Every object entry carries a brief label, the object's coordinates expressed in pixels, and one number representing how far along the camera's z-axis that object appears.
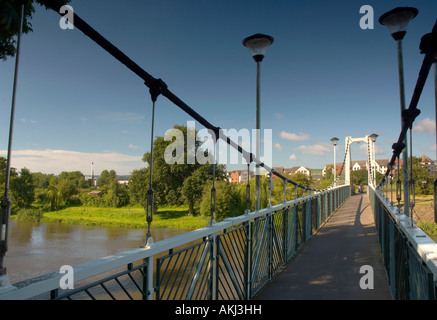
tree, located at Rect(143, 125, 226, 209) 25.05
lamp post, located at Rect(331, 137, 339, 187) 16.83
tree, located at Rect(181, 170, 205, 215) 24.69
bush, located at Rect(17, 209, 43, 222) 30.28
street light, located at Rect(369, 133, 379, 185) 14.50
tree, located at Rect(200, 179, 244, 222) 22.98
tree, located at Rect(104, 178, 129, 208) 35.19
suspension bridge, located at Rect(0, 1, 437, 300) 1.34
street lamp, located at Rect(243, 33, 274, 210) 3.63
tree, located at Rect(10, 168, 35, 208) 32.00
